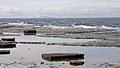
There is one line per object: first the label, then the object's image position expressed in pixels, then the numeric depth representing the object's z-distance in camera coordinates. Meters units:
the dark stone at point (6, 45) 48.83
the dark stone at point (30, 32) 85.19
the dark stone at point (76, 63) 33.09
